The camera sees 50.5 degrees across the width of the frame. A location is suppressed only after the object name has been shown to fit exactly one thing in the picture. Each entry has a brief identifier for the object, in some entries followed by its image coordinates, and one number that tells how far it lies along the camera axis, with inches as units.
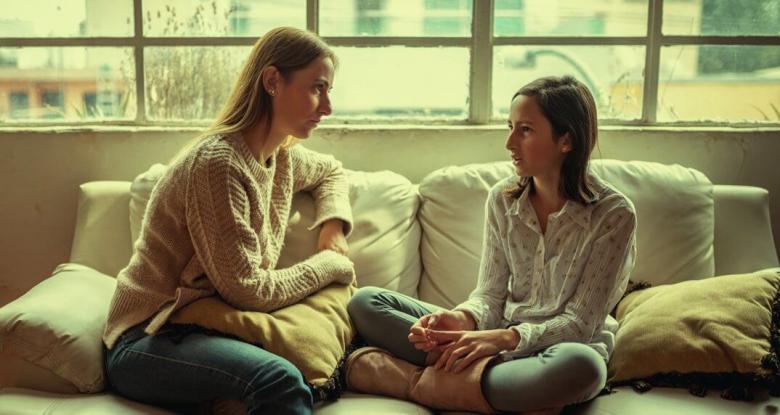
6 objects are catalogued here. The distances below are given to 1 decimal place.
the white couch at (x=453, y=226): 92.2
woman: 71.6
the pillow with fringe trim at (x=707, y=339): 75.2
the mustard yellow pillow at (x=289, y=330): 75.3
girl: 74.8
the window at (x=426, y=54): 108.7
